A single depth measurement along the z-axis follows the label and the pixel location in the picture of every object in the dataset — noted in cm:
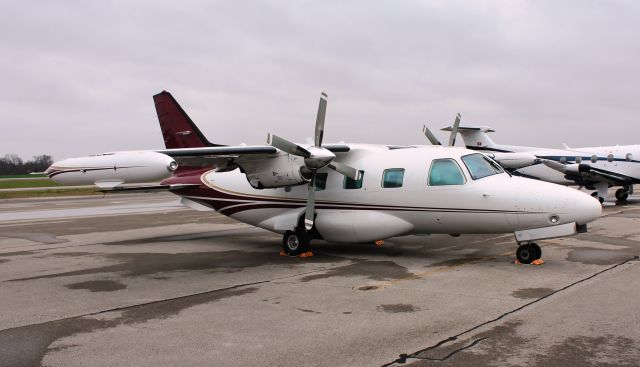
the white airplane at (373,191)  1049
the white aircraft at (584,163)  2733
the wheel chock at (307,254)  1263
